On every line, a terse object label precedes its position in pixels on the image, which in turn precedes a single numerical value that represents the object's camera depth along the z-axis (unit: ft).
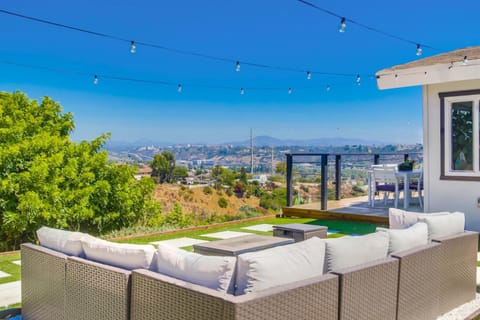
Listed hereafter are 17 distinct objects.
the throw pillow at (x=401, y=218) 13.76
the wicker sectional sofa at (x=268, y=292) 7.92
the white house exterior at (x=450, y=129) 24.89
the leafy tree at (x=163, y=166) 67.80
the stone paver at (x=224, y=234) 25.50
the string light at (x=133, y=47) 26.28
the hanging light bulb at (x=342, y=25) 23.67
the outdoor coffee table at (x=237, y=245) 14.43
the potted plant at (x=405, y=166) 30.27
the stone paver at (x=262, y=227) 28.02
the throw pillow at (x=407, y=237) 11.56
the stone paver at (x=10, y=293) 13.88
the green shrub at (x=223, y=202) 70.90
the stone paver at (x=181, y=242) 23.20
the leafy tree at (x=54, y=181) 25.84
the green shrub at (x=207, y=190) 74.24
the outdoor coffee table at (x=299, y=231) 18.65
